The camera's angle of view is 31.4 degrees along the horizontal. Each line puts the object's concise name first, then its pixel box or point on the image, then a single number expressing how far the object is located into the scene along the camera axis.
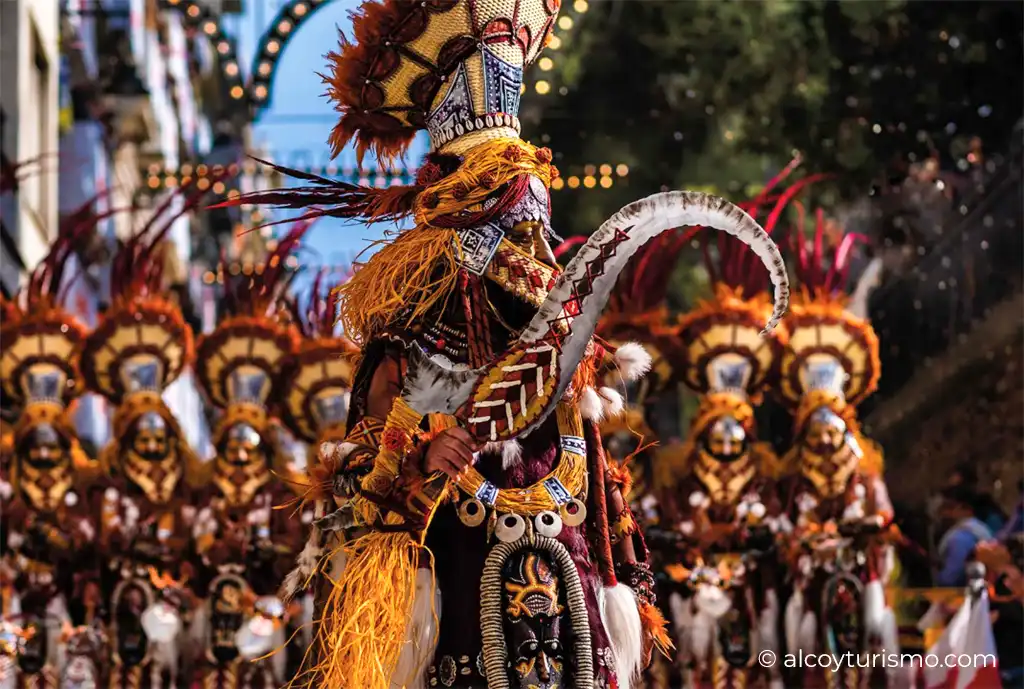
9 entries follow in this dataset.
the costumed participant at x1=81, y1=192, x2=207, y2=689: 10.24
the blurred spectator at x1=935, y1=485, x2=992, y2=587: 11.02
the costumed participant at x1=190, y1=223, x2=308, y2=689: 10.15
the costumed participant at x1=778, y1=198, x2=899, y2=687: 10.12
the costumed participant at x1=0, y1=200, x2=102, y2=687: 10.36
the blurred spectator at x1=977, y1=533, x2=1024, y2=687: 10.40
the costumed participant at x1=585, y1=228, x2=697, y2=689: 10.43
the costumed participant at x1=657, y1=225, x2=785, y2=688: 10.20
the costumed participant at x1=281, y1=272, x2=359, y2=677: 10.78
